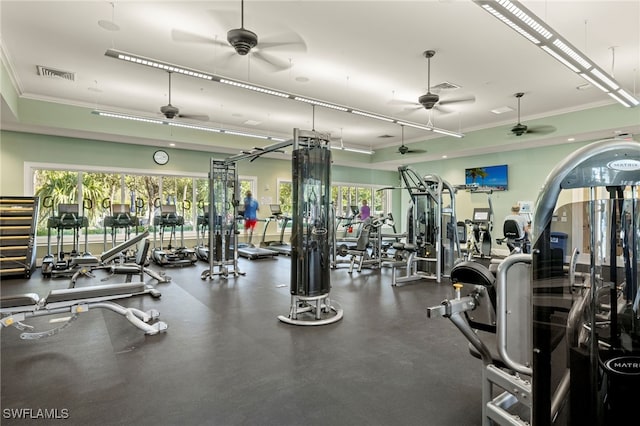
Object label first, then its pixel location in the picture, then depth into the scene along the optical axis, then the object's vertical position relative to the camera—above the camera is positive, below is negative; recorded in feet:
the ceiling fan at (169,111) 21.17 +6.45
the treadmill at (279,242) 31.73 -2.89
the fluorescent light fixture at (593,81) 15.54 +6.36
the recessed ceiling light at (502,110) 27.12 +8.45
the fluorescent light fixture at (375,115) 21.66 +6.61
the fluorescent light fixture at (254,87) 16.22 +6.41
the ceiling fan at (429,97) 17.72 +7.09
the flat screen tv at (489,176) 34.09 +4.07
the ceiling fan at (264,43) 15.51 +8.31
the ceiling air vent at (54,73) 19.70 +8.42
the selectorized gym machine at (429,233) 20.54 -1.11
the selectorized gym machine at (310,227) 13.43 -0.47
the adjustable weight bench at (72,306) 9.87 -2.74
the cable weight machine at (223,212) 22.09 +0.23
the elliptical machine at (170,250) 25.96 -2.82
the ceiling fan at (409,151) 34.32 +6.83
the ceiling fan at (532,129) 25.86 +6.93
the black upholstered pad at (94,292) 10.52 -2.52
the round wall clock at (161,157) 31.60 +5.44
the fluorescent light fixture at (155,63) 13.14 +6.29
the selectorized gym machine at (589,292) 4.10 -0.98
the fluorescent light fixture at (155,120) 21.65 +6.43
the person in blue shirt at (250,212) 33.22 +0.33
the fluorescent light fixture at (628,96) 17.99 +6.47
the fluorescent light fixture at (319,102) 19.24 +6.56
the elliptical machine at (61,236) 21.95 -1.42
